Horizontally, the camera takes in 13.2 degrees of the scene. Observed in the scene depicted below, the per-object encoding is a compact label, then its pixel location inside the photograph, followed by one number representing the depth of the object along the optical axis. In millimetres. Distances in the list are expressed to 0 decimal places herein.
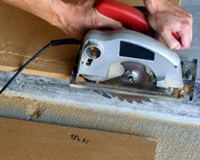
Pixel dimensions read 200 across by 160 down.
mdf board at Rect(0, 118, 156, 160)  2028
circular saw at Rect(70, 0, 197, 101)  1830
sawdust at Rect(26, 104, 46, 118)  2112
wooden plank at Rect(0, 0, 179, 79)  1995
